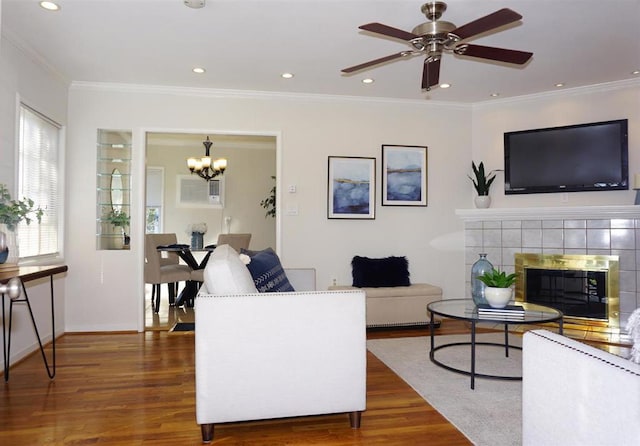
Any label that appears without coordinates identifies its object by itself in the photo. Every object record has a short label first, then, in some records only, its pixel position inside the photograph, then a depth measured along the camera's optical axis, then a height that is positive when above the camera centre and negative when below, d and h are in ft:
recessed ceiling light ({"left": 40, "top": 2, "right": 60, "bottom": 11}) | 9.25 +4.64
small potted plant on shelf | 14.71 +0.17
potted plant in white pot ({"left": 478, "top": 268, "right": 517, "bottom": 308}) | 10.17 -1.48
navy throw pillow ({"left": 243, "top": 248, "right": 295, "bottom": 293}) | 8.63 -1.01
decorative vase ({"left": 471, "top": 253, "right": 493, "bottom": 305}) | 10.87 -1.40
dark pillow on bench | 15.38 -1.65
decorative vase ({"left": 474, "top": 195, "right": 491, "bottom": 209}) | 16.03 +0.90
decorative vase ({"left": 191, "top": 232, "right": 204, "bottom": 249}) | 22.30 -0.80
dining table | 19.11 -2.70
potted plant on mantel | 16.02 +1.38
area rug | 7.55 -3.46
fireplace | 14.08 -1.99
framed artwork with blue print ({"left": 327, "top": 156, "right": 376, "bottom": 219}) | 15.84 +1.35
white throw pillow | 7.27 -0.89
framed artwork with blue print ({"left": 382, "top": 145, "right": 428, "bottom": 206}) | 16.21 +1.85
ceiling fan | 7.52 +3.47
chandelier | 21.86 +2.96
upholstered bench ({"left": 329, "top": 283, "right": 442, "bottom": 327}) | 14.55 -2.65
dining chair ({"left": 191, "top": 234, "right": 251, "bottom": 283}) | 19.38 -0.69
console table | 8.02 -1.00
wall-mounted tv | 14.38 +2.31
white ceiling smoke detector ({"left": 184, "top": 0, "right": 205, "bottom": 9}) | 9.09 +4.61
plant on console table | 8.86 +0.05
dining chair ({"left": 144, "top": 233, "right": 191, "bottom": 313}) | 17.35 -1.86
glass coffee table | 9.36 -2.02
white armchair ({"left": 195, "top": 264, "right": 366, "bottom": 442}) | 6.88 -2.10
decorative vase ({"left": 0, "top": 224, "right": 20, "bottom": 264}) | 9.01 -0.47
